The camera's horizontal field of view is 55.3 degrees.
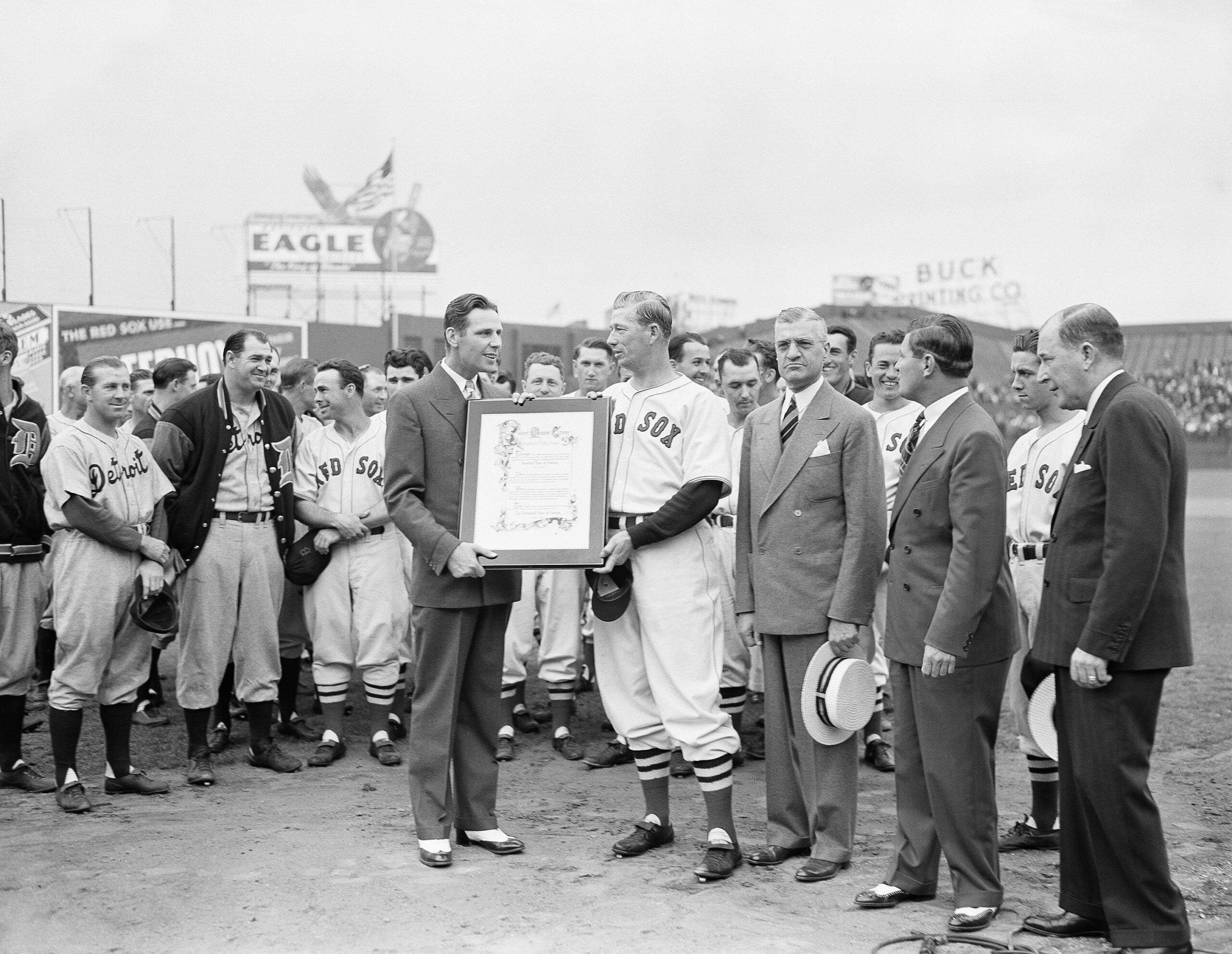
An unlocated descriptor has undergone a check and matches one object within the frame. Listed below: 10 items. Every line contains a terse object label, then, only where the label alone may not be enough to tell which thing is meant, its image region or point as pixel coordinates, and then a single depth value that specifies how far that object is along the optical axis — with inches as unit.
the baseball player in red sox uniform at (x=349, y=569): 261.1
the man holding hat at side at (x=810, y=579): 181.5
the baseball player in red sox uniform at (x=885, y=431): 255.3
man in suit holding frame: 188.9
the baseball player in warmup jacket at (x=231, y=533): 244.5
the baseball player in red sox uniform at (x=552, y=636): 271.7
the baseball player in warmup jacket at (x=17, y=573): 234.2
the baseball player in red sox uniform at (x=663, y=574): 185.9
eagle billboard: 2423.7
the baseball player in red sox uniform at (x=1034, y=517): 198.5
